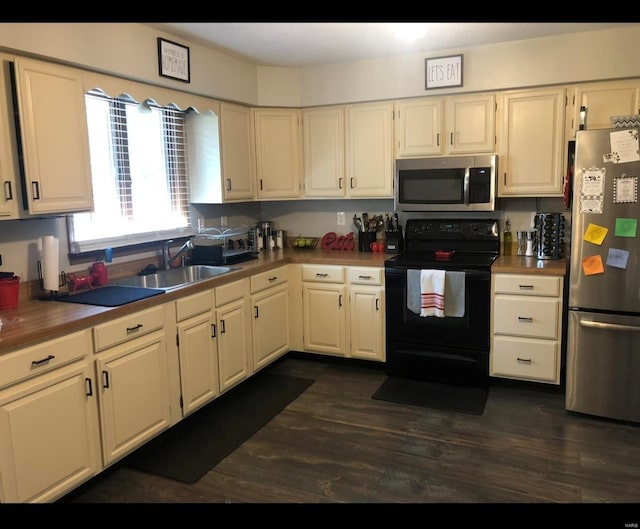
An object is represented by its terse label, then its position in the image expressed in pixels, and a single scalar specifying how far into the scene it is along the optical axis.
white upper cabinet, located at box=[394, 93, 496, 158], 3.70
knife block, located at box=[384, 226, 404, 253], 4.13
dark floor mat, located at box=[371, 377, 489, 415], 3.30
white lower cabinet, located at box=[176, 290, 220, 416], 2.94
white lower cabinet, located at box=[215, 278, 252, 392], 3.29
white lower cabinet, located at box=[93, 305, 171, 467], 2.43
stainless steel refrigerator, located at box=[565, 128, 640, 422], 2.86
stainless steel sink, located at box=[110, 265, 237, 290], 3.27
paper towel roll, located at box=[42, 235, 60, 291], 2.65
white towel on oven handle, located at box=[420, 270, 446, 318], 3.53
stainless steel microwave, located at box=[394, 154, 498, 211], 3.66
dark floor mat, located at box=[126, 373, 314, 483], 2.66
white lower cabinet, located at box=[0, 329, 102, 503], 2.00
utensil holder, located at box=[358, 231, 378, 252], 4.27
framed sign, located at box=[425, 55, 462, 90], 3.67
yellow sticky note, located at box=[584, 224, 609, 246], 2.92
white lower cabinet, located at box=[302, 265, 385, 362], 3.86
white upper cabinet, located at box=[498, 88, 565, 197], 3.52
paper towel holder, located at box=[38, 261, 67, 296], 2.76
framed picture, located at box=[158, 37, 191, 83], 3.13
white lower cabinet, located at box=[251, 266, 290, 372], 3.67
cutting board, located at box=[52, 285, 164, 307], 2.58
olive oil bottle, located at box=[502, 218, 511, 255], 3.95
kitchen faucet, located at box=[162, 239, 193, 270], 3.57
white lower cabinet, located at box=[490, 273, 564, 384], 3.33
